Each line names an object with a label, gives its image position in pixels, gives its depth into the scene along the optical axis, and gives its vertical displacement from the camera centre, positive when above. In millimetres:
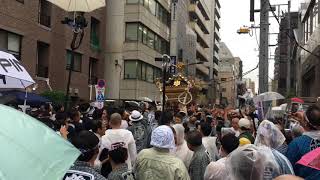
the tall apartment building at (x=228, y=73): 88140 +6964
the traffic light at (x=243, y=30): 15451 +3355
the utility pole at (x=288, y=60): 21393 +2973
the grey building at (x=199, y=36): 36252 +9092
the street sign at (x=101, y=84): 10798 +351
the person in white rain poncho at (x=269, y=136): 3682 -492
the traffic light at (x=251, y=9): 9515 +2738
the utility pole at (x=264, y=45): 9394 +1582
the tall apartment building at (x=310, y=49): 18774 +3291
